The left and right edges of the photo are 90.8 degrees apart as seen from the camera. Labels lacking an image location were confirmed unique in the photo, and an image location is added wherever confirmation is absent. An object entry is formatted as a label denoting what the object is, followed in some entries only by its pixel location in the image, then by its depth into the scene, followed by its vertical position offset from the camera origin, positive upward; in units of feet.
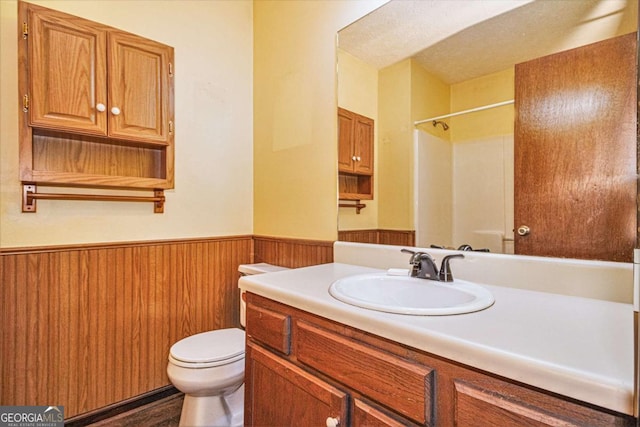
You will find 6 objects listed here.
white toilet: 4.47 -2.37
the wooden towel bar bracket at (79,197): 4.53 +0.23
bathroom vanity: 1.68 -1.00
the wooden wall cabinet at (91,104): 4.30 +1.62
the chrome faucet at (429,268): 3.53 -0.64
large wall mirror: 3.07 +1.24
